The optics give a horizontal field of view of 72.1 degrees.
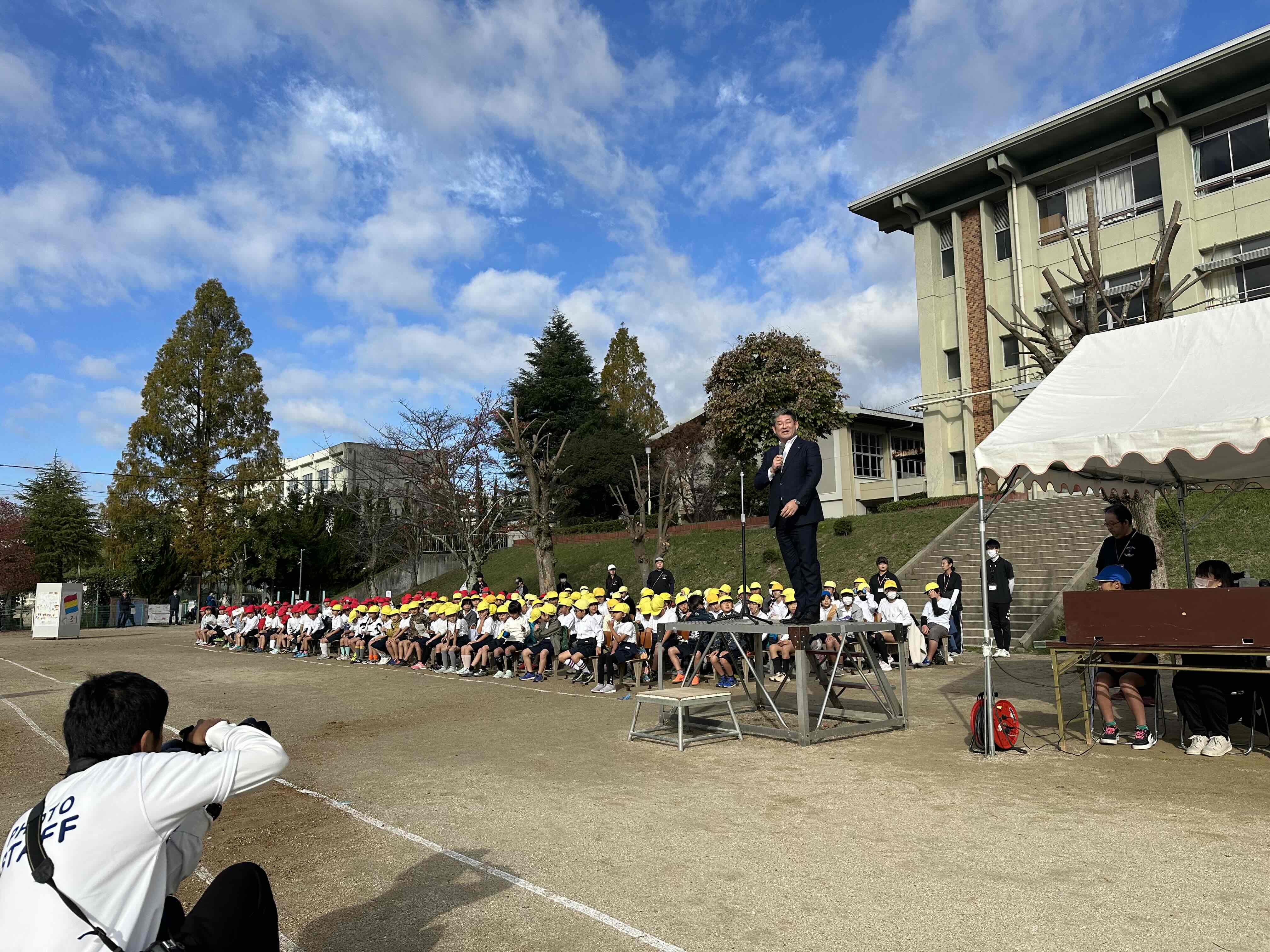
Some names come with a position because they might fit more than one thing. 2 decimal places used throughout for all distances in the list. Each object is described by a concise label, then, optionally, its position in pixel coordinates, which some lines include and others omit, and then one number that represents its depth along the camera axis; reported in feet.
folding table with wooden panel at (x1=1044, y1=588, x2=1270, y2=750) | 21.08
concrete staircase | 58.80
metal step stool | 25.40
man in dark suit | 26.50
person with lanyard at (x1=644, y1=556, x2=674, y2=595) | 55.88
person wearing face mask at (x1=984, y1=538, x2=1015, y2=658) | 49.78
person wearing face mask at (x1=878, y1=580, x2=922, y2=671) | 47.42
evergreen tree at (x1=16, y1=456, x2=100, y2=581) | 138.62
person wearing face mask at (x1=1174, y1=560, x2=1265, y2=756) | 22.80
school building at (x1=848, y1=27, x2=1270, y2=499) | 80.33
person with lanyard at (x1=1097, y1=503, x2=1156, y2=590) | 25.84
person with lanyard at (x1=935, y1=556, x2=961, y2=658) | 50.83
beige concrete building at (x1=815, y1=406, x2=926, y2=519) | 138.21
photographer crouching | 7.29
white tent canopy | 21.90
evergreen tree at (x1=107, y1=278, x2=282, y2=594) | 121.80
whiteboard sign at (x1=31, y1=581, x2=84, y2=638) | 102.42
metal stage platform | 25.98
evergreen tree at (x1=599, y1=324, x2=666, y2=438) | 163.43
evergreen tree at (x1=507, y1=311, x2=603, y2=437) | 161.48
